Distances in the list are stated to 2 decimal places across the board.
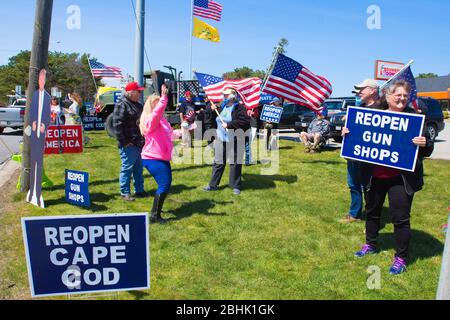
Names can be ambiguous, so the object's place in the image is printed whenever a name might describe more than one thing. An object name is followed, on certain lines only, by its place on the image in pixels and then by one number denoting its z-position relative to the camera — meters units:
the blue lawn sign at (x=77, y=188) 6.24
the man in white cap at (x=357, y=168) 5.03
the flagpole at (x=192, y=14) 19.83
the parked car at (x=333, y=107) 19.97
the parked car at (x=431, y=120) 16.02
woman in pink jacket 5.75
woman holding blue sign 4.24
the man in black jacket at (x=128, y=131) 6.62
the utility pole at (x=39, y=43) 6.64
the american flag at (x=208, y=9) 19.81
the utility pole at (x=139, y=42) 9.28
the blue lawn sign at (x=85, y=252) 3.18
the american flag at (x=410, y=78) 5.47
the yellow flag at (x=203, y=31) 20.39
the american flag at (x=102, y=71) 20.95
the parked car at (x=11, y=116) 18.86
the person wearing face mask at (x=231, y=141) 7.68
